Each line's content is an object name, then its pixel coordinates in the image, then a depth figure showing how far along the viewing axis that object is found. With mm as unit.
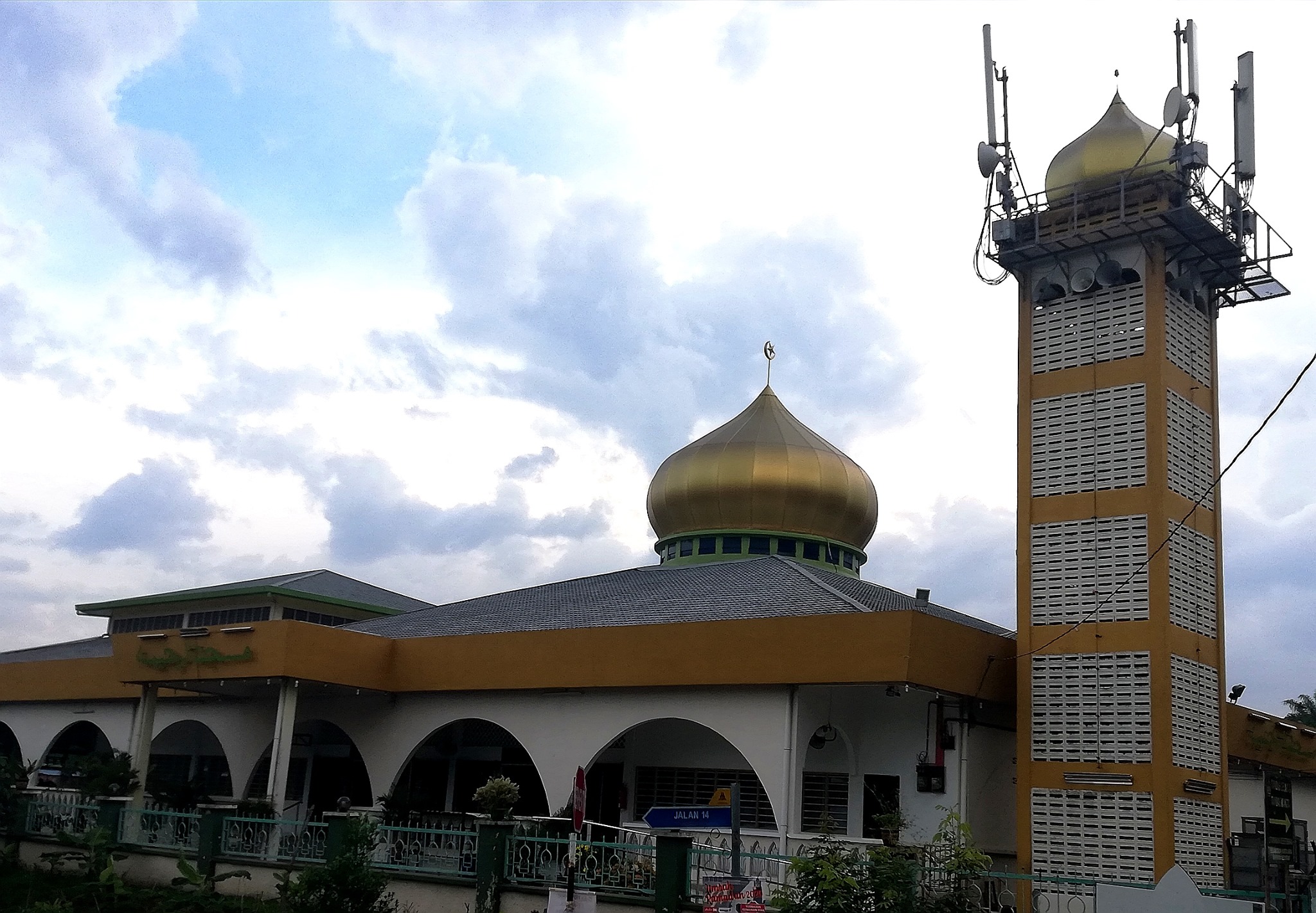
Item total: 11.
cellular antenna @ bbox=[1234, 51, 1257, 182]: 21391
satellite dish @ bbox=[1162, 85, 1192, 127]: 20969
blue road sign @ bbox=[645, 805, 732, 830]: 16469
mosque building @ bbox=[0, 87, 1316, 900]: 19500
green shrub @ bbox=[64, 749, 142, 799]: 24625
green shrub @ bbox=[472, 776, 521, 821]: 19812
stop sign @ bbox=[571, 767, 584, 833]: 11531
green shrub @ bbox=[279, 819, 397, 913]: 15328
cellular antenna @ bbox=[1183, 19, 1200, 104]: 21125
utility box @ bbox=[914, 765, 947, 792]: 20438
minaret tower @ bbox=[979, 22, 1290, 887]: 19312
